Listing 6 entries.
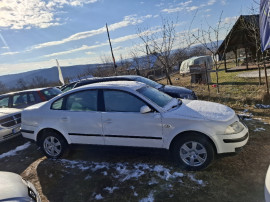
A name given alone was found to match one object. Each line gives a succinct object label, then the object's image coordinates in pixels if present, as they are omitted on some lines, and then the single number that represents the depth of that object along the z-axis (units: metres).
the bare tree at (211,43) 11.60
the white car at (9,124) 5.98
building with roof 15.80
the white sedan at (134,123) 3.61
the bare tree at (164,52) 12.98
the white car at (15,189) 2.36
